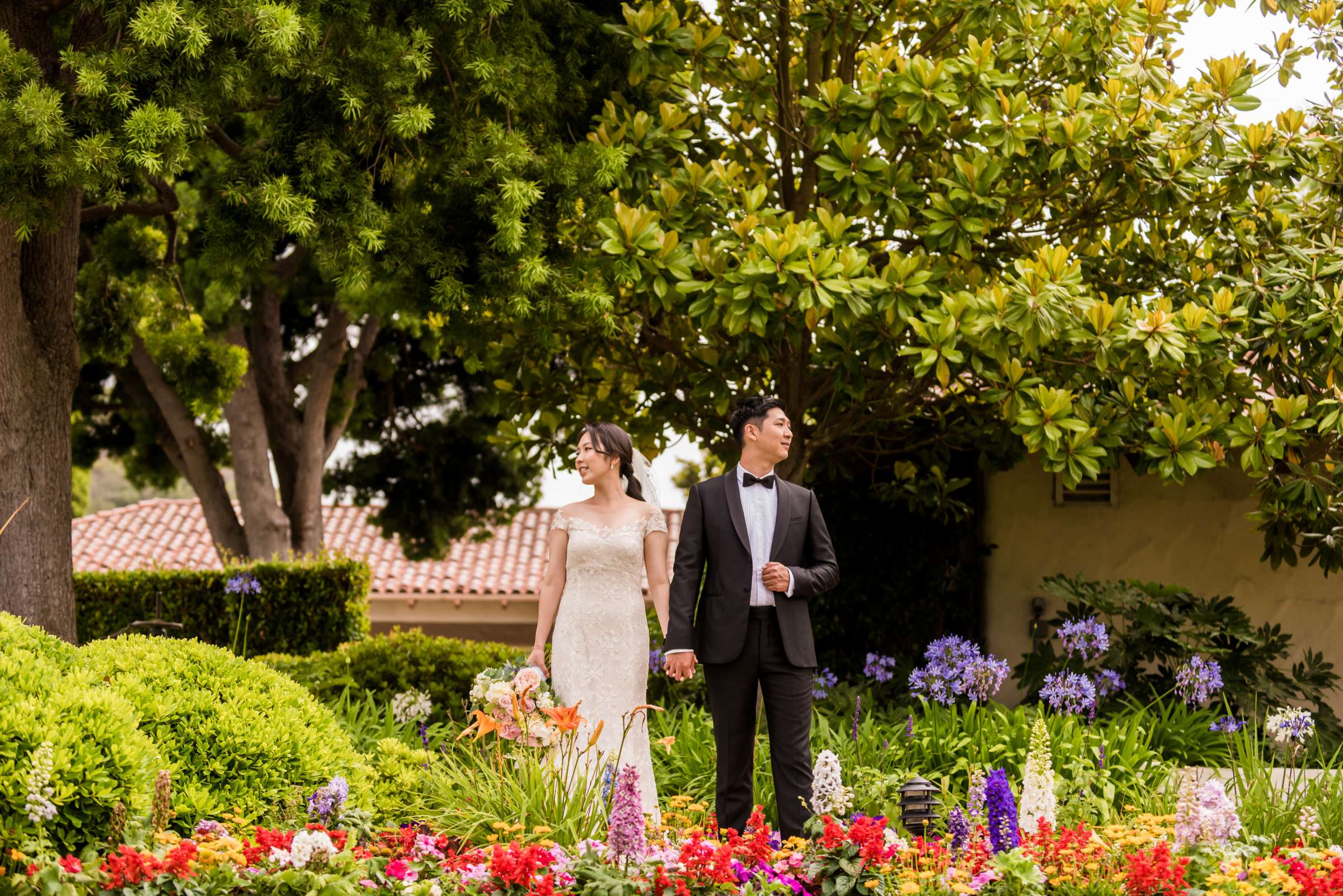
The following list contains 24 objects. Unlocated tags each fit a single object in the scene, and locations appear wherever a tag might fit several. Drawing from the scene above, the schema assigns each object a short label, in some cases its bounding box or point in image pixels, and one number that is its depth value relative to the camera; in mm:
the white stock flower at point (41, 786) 6609
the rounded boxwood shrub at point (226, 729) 8273
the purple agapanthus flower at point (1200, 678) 12742
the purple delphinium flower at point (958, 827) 8031
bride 10727
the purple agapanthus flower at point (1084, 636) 12828
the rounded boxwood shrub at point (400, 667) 15805
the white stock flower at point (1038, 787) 7977
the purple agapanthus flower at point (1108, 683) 13078
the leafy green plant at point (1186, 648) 14953
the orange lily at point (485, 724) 9023
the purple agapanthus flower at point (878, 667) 13977
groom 9656
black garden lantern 8273
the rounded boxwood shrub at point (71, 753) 6805
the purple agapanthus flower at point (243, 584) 15984
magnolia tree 12219
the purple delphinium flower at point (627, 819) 6875
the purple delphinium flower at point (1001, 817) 7461
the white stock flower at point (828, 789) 7910
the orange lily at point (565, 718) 8586
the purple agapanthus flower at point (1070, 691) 11633
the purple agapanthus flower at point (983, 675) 12062
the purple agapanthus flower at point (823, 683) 14945
